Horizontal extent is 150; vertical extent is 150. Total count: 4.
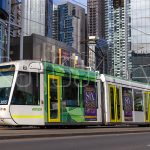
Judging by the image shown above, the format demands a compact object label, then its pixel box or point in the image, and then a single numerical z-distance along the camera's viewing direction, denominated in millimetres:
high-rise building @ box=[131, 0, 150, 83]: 61656
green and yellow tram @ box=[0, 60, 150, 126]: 21641
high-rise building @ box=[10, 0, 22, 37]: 60009
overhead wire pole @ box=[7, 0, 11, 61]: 47381
